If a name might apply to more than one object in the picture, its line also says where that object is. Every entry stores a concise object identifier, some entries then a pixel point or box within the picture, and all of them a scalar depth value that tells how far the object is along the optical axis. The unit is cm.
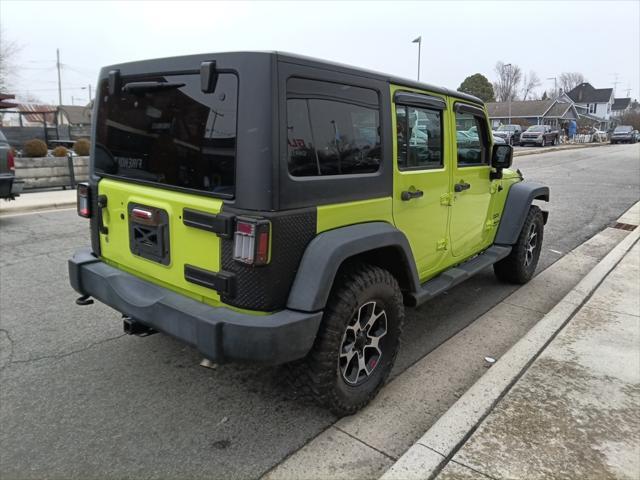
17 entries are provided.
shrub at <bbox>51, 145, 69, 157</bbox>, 1507
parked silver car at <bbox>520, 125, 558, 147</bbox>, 3506
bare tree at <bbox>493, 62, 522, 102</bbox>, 9014
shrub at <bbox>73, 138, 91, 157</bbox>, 1625
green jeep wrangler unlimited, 237
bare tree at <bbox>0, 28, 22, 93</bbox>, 3959
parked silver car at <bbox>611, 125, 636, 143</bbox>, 4656
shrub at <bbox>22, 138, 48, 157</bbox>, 1482
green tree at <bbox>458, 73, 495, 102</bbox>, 6650
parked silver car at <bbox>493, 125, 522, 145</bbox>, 3507
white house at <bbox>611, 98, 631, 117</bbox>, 10000
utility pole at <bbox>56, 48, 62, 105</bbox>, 6281
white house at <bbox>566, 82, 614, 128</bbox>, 8831
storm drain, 872
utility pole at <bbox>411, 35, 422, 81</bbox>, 2798
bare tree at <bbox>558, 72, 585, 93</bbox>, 10975
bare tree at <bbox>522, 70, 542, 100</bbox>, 9906
